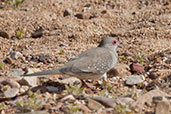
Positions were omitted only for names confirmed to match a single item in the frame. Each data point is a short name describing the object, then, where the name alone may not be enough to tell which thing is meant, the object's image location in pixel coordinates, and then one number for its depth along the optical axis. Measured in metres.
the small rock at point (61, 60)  13.87
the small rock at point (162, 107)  9.20
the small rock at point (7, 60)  13.79
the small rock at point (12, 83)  10.91
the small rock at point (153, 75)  12.30
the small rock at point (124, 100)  9.77
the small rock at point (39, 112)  9.21
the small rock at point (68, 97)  9.93
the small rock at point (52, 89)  10.91
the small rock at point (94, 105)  9.65
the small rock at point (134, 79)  11.91
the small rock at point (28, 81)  11.26
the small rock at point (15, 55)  14.16
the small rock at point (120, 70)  12.73
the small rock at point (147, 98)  9.81
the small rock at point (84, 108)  9.45
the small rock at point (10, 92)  10.38
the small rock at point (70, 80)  11.90
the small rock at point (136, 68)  12.84
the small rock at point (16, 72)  12.51
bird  10.78
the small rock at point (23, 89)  10.82
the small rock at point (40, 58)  13.98
